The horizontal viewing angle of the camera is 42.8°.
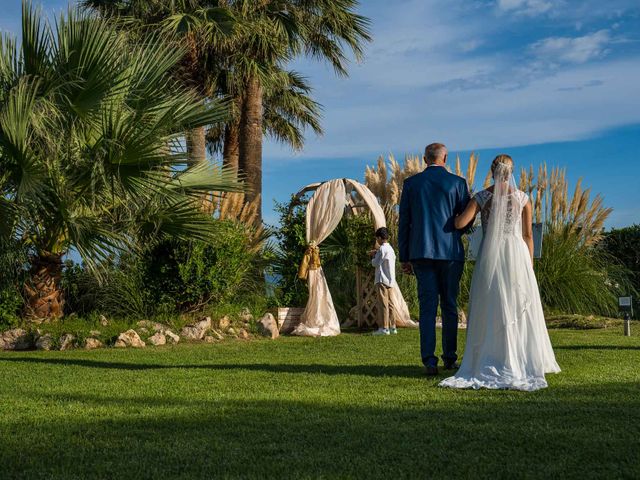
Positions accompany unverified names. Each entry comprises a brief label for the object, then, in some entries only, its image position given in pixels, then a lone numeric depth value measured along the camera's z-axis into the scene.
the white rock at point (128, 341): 11.48
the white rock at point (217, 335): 12.57
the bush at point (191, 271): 13.40
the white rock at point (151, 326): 12.20
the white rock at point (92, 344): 11.42
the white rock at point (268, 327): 13.21
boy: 13.67
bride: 6.40
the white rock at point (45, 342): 11.52
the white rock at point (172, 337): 12.06
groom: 6.99
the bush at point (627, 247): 18.53
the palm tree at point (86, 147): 10.93
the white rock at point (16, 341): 11.76
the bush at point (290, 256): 15.49
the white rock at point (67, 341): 11.51
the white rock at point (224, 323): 13.12
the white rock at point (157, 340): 11.73
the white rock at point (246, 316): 13.67
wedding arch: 14.23
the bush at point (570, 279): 16.05
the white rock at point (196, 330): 12.42
